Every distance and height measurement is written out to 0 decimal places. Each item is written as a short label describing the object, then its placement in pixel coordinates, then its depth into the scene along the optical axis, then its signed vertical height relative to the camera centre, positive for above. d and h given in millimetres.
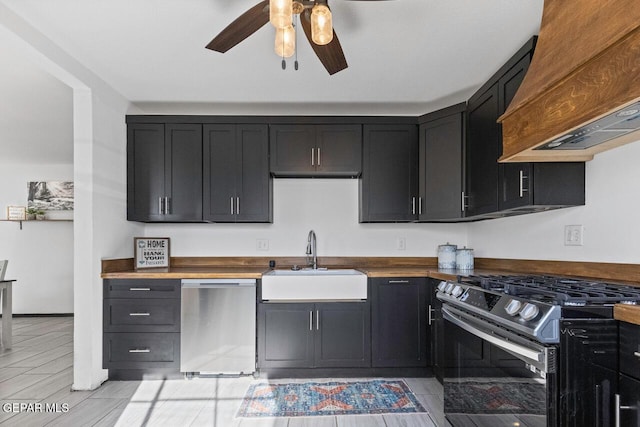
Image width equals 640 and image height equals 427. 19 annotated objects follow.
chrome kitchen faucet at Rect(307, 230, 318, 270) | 3490 -292
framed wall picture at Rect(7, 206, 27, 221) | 5391 +34
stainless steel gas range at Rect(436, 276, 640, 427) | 1320 -527
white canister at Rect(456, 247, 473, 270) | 3204 -374
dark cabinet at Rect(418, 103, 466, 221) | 3049 +428
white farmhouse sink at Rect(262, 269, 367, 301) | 2998 -567
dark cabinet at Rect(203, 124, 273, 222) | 3367 +395
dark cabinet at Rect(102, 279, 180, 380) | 2992 -895
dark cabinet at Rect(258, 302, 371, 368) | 2988 -967
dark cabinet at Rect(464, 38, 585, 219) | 2180 +272
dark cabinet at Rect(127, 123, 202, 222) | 3369 +387
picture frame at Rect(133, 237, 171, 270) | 3432 -333
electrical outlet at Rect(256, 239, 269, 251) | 3654 -276
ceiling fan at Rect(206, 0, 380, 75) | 1380 +831
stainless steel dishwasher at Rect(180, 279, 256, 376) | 2977 -893
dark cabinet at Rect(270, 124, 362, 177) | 3367 +600
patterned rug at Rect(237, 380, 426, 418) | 2480 -1285
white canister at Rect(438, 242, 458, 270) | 3416 -374
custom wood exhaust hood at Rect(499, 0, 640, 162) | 1210 +481
